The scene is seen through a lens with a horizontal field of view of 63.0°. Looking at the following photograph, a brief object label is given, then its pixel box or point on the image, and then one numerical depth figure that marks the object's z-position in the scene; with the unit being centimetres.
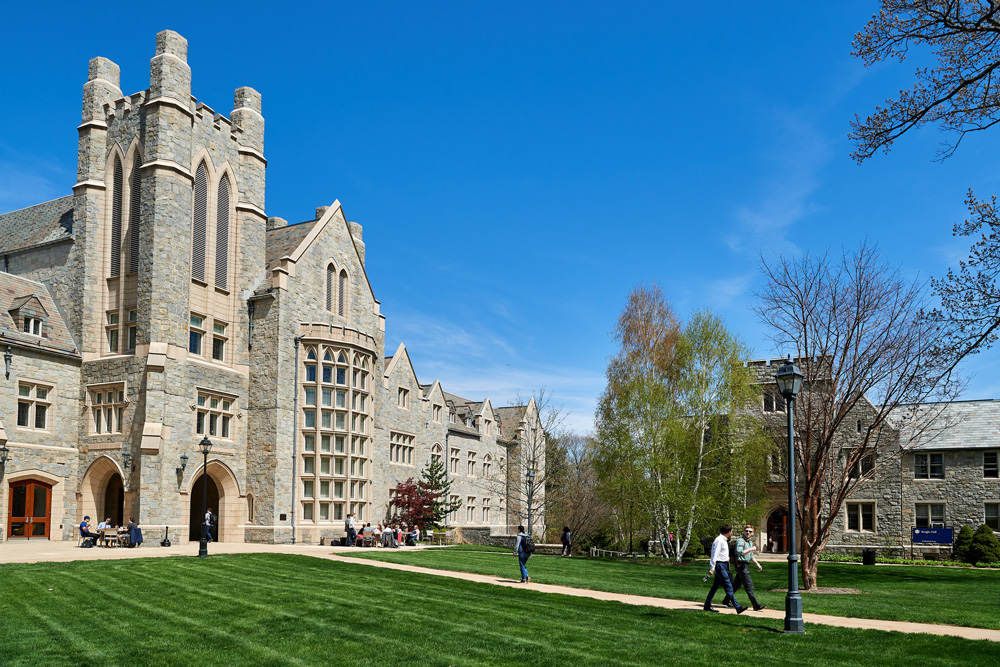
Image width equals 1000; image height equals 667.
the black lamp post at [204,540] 2489
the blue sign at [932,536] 4450
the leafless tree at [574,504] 5291
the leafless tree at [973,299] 1283
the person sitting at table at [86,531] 2930
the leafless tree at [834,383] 2327
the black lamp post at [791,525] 1382
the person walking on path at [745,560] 1686
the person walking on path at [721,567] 1620
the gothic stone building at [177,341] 3203
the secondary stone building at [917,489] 4566
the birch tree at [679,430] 3591
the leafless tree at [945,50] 1116
